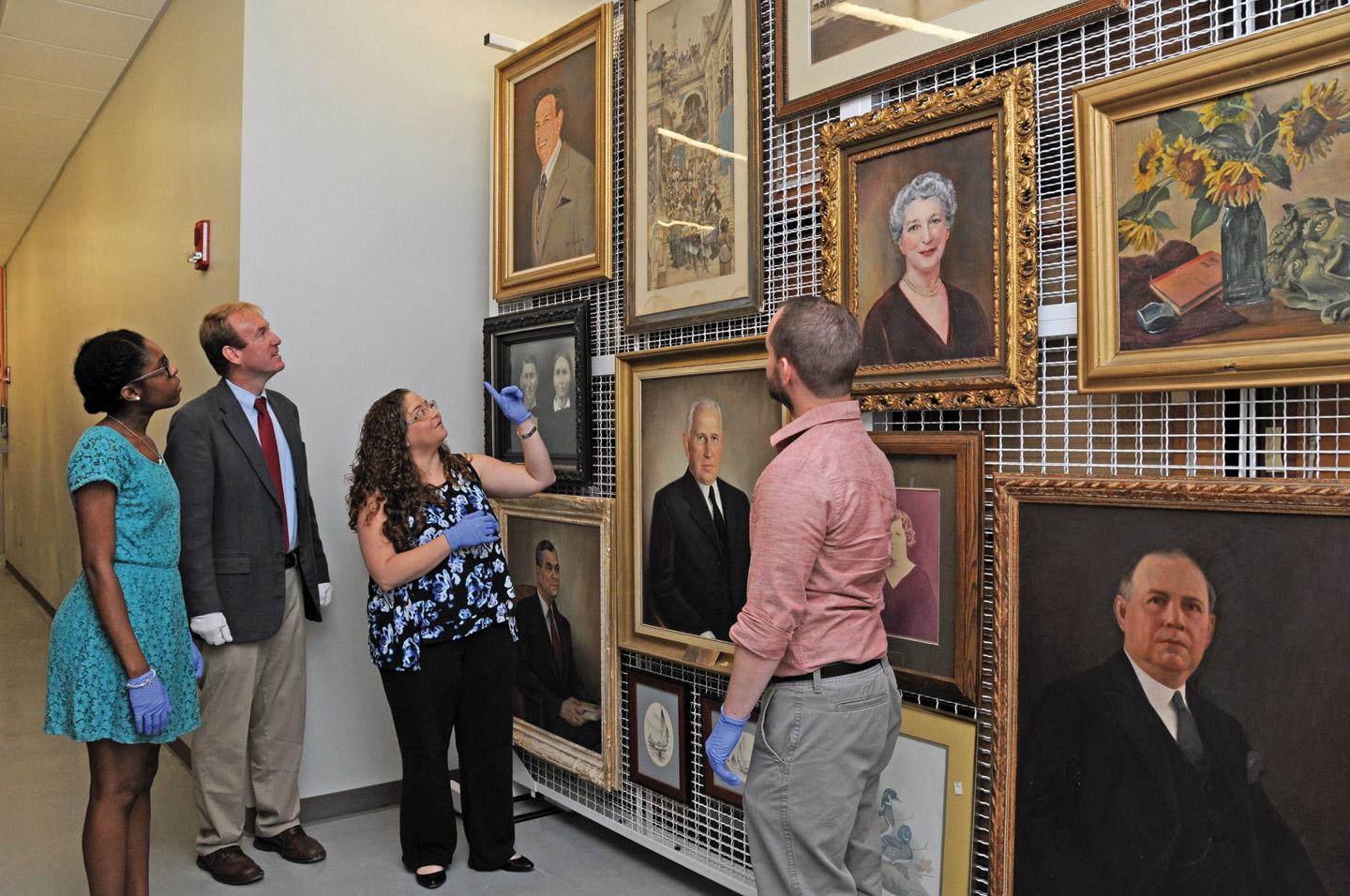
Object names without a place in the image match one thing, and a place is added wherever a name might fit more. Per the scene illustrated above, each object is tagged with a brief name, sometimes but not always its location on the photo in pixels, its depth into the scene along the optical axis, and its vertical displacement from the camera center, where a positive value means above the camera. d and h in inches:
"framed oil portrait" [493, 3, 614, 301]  147.8 +44.7
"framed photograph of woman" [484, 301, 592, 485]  150.8 +9.6
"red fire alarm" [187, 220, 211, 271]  174.2 +34.6
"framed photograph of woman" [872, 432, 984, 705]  96.0 -13.9
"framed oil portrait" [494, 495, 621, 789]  145.8 -32.0
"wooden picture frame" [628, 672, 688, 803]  132.2 -42.7
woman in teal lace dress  104.5 -20.7
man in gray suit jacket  139.1 -21.9
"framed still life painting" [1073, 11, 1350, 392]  72.0 +17.0
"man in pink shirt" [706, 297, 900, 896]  81.0 -16.9
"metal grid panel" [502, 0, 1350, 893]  76.3 +3.0
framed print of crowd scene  121.8 +36.2
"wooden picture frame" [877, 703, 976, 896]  96.6 -39.1
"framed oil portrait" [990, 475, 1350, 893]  72.2 -21.3
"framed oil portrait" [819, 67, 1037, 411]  91.4 +19.3
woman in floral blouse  131.2 -26.1
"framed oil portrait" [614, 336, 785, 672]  122.2 -7.3
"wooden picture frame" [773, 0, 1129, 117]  91.0 +41.0
